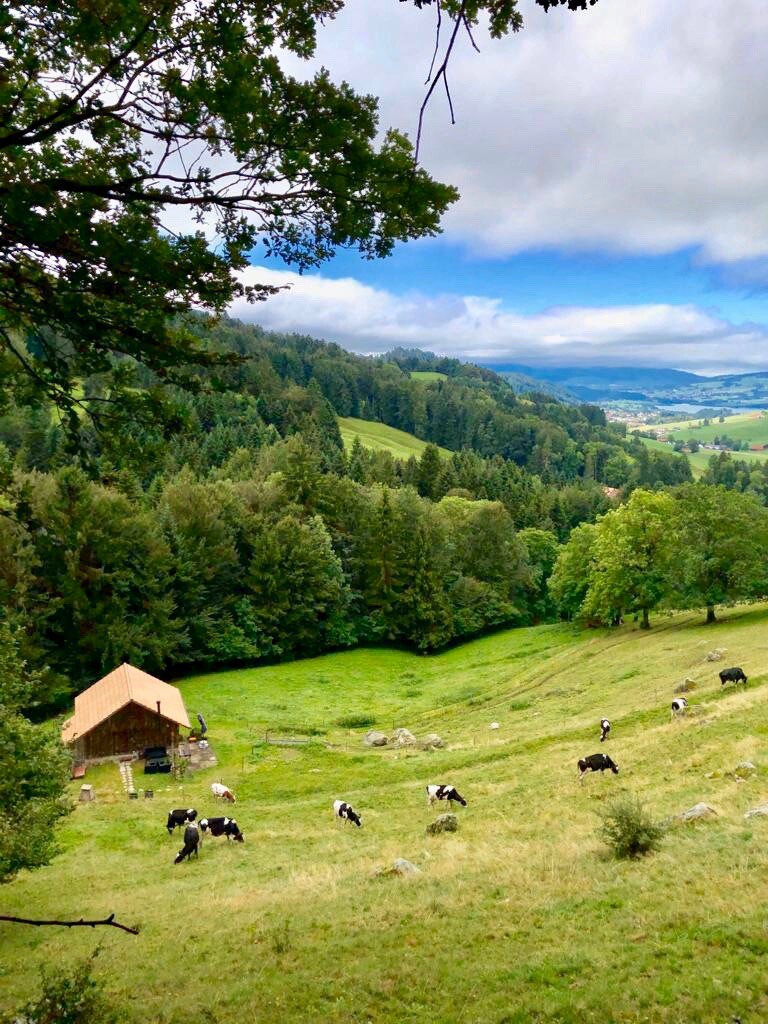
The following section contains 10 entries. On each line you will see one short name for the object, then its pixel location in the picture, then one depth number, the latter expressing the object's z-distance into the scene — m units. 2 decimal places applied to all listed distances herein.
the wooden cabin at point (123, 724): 36.25
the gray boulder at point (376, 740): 35.69
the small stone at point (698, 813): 14.82
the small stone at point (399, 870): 15.26
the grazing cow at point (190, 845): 21.08
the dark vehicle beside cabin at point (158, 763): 34.22
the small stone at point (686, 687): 31.78
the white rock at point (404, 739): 34.56
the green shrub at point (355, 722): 40.41
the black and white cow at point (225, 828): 22.58
